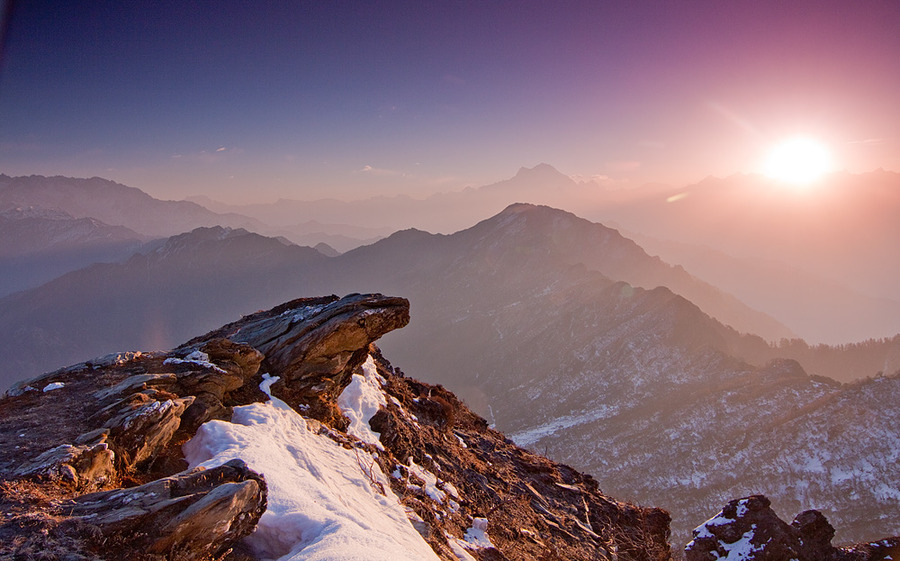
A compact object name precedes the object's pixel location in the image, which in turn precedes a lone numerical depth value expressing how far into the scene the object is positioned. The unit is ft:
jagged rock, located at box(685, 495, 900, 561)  66.54
